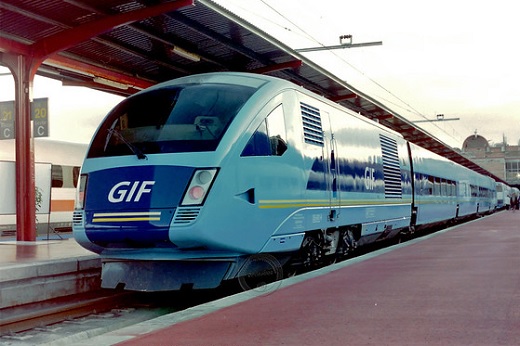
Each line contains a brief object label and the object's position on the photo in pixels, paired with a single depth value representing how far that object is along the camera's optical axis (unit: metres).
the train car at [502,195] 57.08
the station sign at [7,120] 12.78
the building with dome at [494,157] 109.06
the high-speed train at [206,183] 7.03
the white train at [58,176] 17.91
